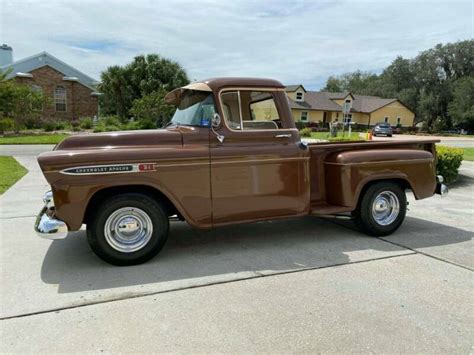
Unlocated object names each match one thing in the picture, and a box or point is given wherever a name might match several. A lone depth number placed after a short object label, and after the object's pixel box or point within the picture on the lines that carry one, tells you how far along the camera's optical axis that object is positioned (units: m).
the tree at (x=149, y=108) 29.31
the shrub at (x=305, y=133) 35.00
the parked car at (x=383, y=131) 41.78
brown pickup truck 4.20
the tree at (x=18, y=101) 25.58
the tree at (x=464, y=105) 53.38
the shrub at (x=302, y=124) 48.29
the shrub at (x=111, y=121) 30.49
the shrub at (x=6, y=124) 25.63
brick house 32.19
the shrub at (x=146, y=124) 27.51
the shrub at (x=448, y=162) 10.10
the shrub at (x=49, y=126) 28.83
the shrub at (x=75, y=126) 29.72
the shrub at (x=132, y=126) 27.57
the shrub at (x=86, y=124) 30.09
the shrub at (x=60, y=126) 29.54
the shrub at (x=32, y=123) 29.41
